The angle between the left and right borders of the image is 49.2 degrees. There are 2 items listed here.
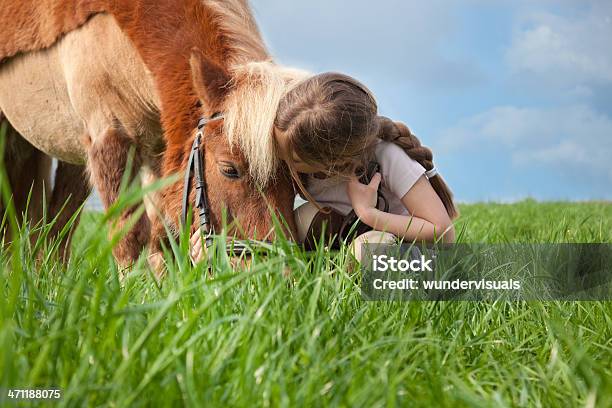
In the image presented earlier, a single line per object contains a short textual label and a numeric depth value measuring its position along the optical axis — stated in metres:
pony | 2.85
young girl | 2.68
